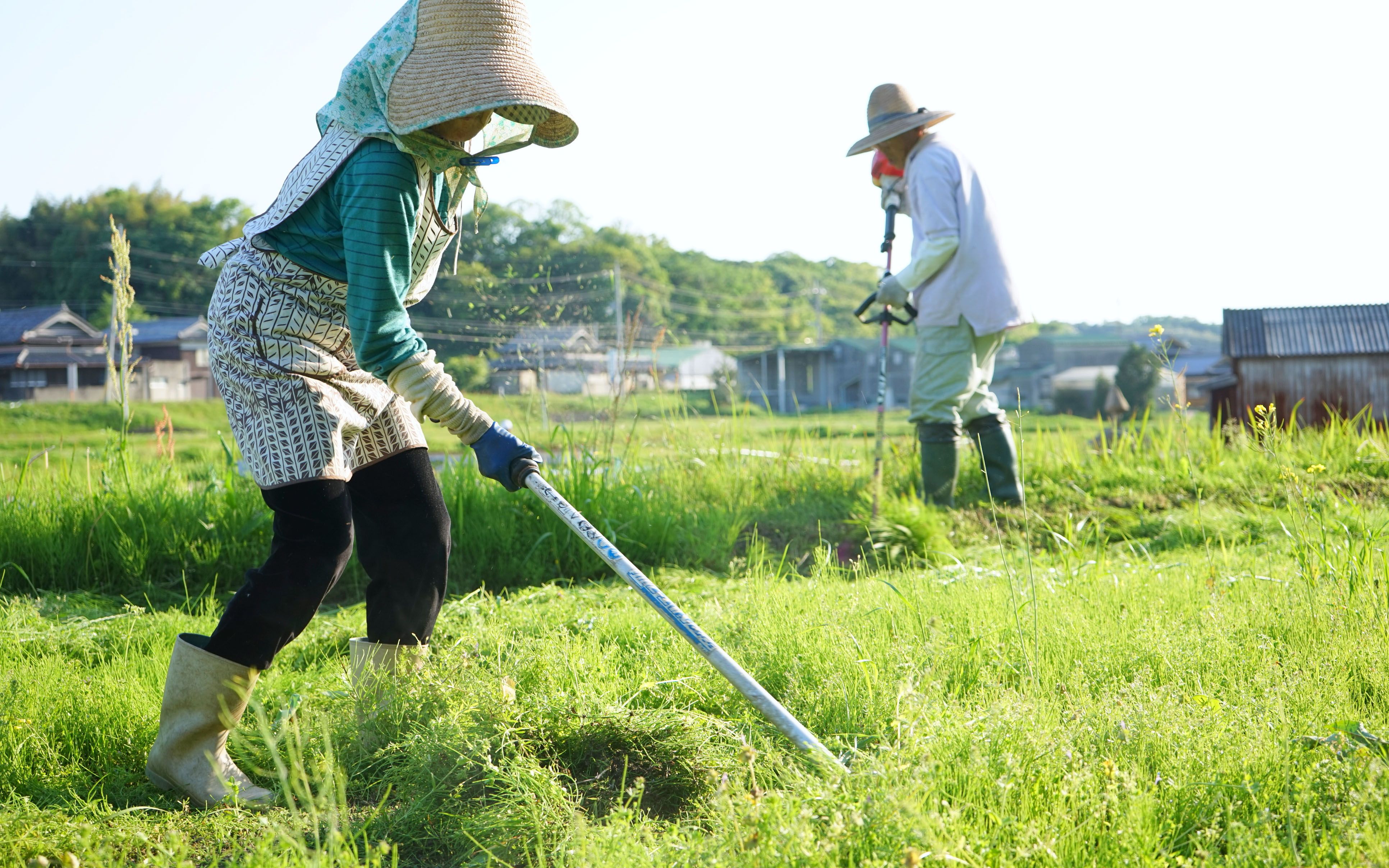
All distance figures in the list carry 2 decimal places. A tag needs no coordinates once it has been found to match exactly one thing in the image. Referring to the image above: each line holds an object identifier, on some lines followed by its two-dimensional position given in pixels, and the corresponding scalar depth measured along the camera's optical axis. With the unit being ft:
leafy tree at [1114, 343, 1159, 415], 149.28
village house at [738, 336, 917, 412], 187.42
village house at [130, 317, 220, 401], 117.29
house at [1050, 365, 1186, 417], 161.07
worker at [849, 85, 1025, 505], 15.62
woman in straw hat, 6.58
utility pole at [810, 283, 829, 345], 224.74
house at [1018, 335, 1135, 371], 197.67
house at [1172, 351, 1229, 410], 59.16
